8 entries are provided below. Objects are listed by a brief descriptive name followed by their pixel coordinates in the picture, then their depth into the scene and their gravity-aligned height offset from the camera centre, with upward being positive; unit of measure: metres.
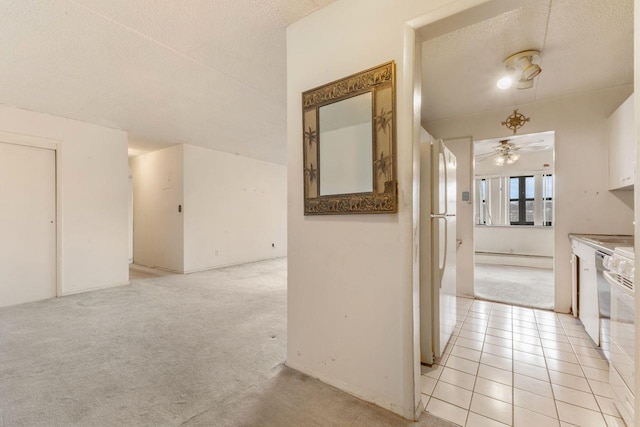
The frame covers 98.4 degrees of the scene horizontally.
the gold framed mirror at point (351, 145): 1.59 +0.43
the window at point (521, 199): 6.70 +0.30
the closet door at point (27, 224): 3.46 -0.13
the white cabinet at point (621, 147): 2.42 +0.61
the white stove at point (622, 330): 1.42 -0.67
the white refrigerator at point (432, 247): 2.07 -0.27
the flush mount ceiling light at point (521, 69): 2.32 +1.26
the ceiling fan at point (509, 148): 4.73 +1.14
